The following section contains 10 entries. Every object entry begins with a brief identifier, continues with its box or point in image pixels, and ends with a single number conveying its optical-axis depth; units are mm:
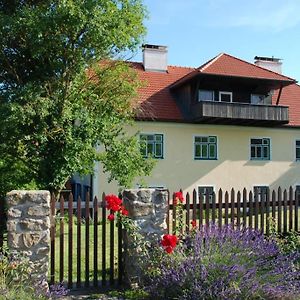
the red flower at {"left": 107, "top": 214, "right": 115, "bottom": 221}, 6051
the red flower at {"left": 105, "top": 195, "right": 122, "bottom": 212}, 5863
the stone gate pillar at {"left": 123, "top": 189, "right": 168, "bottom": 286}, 6133
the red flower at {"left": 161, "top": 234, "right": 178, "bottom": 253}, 5625
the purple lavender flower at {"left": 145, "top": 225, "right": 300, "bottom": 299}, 4945
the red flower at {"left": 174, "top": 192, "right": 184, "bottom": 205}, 6453
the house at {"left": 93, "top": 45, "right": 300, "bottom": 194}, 22297
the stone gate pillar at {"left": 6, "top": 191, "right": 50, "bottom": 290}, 5621
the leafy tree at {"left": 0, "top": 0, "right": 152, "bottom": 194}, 12055
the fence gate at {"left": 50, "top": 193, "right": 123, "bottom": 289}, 6078
